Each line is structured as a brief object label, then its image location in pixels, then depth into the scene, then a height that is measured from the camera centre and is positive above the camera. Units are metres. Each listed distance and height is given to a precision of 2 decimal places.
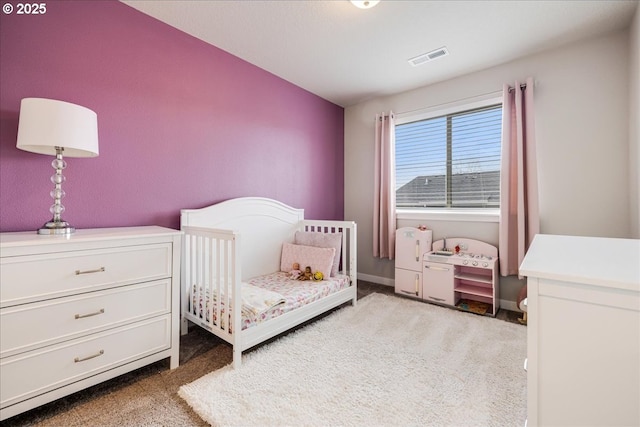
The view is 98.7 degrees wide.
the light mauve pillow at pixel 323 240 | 2.67 -0.23
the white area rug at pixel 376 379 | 1.32 -0.93
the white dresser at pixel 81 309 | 1.20 -0.46
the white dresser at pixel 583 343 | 0.62 -0.30
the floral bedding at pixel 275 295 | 1.83 -0.60
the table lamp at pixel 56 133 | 1.37 +0.44
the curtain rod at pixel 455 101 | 2.78 +1.28
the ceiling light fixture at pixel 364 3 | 1.85 +1.47
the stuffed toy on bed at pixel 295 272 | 2.61 -0.53
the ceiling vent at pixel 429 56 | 2.51 +1.53
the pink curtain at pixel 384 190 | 3.39 +0.35
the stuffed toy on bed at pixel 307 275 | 2.58 -0.54
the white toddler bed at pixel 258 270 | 1.78 -0.45
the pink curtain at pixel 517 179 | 2.48 +0.36
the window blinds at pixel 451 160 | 2.91 +0.67
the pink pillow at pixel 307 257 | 2.57 -0.39
